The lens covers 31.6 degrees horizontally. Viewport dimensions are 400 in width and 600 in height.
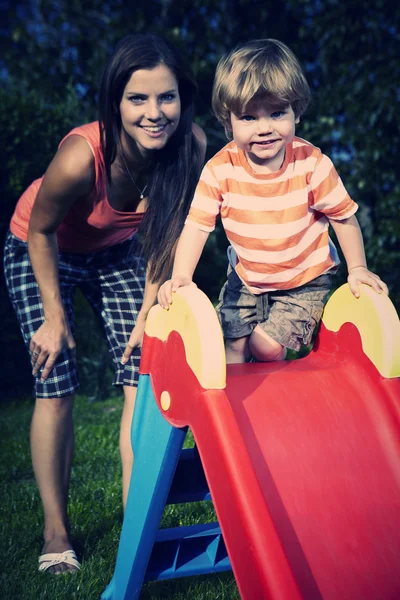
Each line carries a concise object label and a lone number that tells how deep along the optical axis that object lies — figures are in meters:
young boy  2.05
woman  2.40
